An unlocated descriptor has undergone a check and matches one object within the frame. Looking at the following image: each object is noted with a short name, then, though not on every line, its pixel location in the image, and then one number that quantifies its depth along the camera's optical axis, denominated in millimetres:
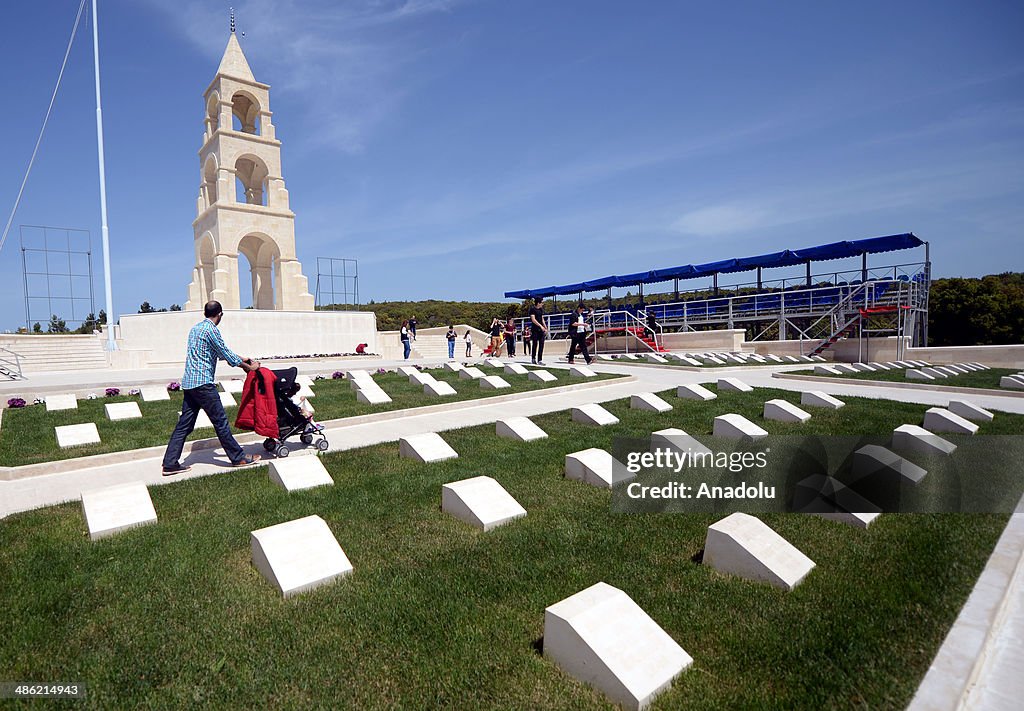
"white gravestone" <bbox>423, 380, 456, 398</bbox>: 11253
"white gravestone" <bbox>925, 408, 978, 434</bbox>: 7684
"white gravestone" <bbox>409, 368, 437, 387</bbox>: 12261
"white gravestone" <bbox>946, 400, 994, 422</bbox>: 8562
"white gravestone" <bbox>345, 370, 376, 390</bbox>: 11741
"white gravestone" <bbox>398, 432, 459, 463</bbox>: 6426
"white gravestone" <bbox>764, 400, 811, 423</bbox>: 8406
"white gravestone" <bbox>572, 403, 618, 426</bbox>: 8281
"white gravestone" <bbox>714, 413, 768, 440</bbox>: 7184
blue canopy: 25938
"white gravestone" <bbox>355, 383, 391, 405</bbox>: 10422
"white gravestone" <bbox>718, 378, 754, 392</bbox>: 11539
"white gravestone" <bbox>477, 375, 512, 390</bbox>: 12188
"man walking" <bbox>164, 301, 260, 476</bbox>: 6035
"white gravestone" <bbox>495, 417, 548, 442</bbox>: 7407
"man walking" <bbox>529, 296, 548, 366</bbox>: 15967
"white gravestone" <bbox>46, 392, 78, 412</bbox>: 9664
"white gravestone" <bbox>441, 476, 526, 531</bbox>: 4562
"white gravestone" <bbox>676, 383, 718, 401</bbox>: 10719
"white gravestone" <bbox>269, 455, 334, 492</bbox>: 5422
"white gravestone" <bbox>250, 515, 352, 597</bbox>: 3533
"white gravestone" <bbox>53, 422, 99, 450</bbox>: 7328
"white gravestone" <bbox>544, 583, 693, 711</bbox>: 2520
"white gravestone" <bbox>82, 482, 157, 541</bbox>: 4363
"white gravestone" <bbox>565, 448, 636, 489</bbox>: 5500
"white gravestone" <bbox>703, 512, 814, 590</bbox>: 3547
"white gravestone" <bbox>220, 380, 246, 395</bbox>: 11406
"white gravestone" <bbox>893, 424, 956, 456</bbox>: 6336
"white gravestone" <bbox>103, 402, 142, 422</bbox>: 9039
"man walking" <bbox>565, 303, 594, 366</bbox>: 17406
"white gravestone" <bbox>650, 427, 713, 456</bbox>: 6164
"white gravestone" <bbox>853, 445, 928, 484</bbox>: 5122
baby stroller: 6793
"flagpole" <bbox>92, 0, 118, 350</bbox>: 25594
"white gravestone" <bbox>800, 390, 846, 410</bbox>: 9423
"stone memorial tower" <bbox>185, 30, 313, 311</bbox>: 29844
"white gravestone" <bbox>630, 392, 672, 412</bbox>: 9461
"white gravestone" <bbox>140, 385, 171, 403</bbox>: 10711
